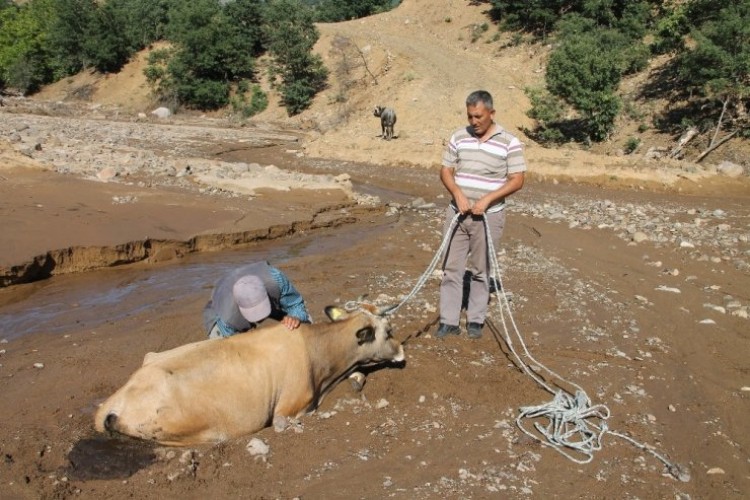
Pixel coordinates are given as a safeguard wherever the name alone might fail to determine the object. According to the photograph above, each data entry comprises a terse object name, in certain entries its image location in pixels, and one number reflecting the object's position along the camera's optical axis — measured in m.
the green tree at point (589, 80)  19.05
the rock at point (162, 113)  34.25
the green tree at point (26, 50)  43.97
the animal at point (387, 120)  21.86
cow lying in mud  4.01
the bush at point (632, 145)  19.41
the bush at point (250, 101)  33.97
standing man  5.48
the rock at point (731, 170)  16.22
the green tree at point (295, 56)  31.67
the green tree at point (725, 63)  16.41
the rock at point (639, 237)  10.31
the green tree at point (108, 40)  42.88
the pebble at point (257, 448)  4.15
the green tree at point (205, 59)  35.16
